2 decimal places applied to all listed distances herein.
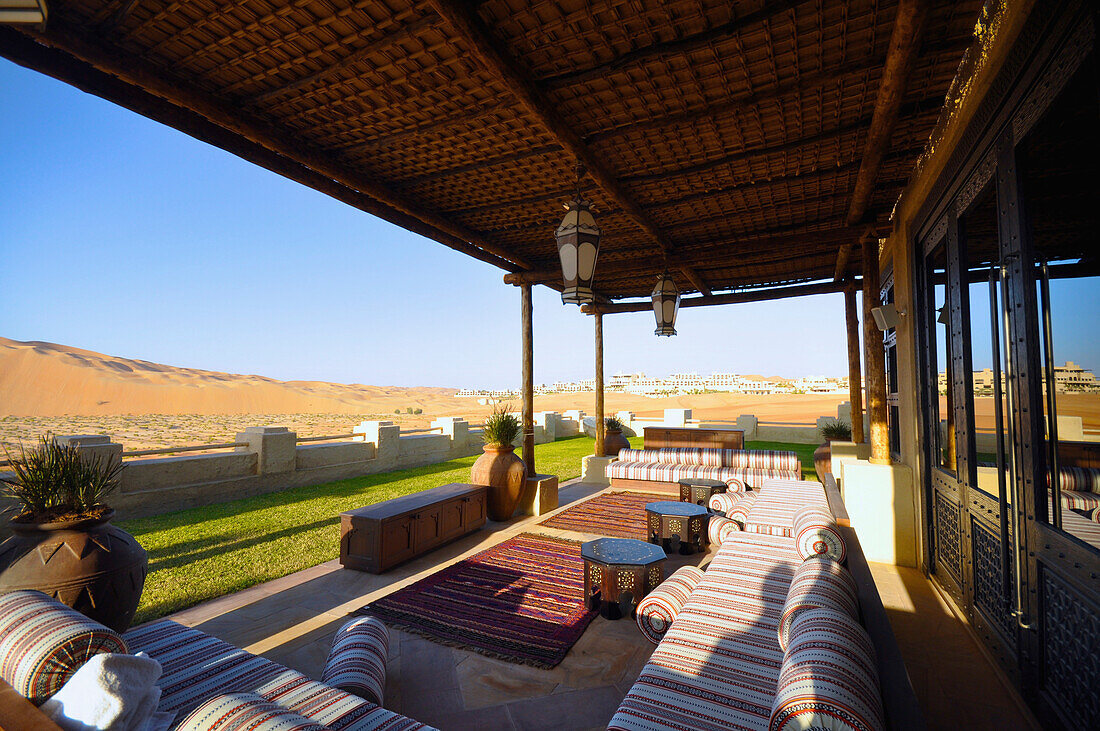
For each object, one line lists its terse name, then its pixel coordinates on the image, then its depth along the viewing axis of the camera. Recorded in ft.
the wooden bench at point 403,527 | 15.67
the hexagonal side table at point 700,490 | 21.74
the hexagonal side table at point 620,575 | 12.01
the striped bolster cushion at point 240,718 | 3.87
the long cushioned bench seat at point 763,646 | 4.25
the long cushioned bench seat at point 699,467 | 25.98
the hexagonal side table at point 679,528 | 17.34
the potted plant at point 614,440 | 40.78
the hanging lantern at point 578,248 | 13.64
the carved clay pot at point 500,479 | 21.83
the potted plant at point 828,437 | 29.50
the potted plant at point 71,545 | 8.77
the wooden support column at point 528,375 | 24.16
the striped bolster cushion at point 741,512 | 18.42
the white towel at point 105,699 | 4.49
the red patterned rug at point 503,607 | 11.26
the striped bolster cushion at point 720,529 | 16.77
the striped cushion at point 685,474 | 25.39
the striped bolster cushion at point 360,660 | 7.59
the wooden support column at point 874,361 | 18.81
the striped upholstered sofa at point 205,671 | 4.12
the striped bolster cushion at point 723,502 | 19.94
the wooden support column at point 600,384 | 32.66
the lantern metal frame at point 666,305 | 21.72
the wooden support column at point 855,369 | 28.07
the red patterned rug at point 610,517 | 20.56
